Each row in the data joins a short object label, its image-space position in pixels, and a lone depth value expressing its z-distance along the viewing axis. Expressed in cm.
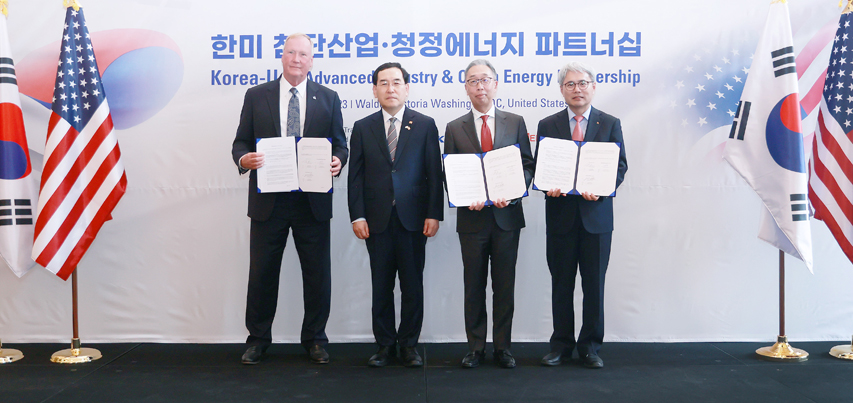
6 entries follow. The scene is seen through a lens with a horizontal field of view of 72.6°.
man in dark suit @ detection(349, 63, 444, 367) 328
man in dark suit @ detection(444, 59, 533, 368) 324
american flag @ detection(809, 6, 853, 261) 355
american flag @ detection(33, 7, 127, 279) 352
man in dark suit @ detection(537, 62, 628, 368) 325
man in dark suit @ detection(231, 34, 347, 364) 338
